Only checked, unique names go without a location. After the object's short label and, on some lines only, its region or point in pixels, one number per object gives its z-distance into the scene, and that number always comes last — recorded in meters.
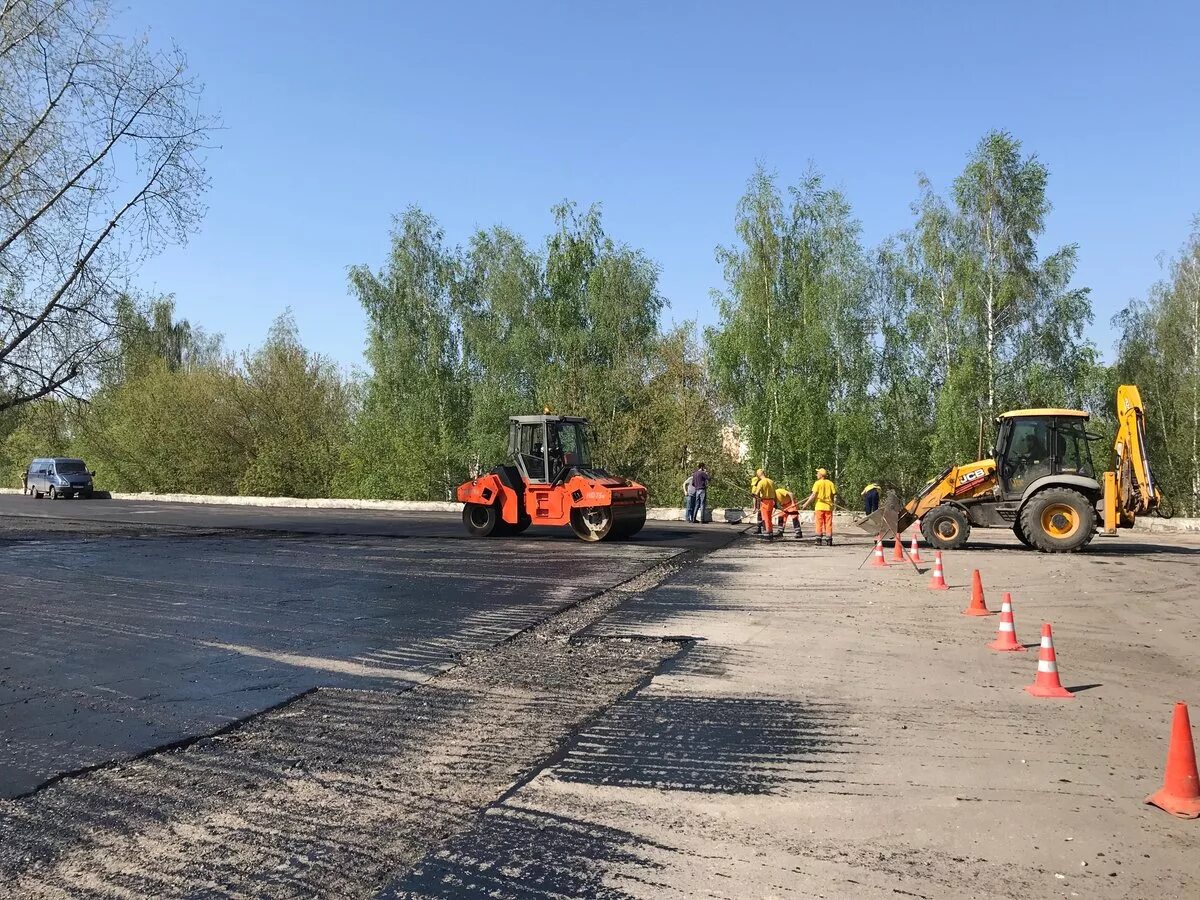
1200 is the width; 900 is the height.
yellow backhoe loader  16.94
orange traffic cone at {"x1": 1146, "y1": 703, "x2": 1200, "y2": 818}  4.29
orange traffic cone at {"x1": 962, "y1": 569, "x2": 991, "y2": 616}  10.05
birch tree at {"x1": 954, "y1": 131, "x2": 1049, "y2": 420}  34.22
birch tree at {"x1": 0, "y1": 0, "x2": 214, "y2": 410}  18.66
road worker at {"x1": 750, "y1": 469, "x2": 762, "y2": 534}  21.72
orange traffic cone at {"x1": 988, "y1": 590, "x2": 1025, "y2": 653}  8.08
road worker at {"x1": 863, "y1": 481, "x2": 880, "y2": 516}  22.27
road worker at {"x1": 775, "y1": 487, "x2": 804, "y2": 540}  21.12
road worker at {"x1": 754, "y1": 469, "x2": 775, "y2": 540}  21.02
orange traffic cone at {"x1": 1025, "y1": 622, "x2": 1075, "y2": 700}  6.48
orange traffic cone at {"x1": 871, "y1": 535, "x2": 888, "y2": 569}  14.92
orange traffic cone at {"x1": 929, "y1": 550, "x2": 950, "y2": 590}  12.14
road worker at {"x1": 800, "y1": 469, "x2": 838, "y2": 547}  19.39
